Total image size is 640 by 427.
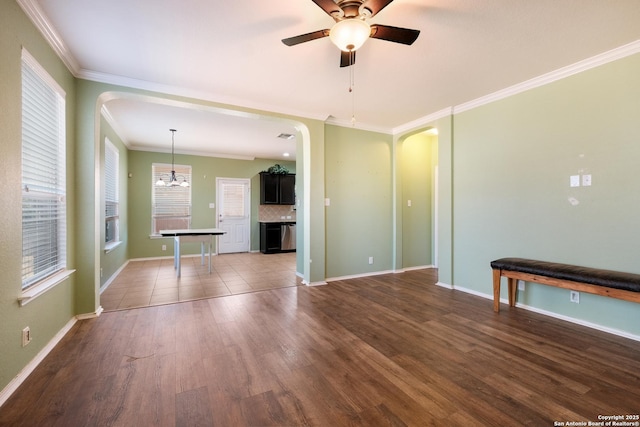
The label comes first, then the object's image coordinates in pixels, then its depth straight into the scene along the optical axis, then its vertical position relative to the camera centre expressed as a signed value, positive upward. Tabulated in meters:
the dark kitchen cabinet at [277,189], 8.04 +0.69
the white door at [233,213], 7.77 +0.01
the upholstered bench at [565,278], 2.37 -0.62
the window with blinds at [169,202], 7.00 +0.29
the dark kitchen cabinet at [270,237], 7.77 -0.65
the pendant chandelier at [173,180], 6.41 +0.82
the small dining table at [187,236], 5.06 -0.39
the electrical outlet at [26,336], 2.04 -0.88
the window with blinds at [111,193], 4.71 +0.37
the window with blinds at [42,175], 2.18 +0.33
